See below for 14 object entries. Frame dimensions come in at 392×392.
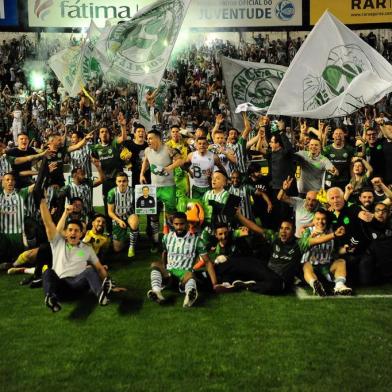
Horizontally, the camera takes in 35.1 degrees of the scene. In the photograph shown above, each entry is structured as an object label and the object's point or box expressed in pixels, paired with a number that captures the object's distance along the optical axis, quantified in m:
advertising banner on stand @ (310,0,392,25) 26.36
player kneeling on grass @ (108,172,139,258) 9.67
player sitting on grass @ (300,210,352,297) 7.36
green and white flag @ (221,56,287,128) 13.05
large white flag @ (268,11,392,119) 9.74
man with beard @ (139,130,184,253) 9.57
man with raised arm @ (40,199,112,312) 6.93
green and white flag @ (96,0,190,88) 10.62
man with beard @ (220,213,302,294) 7.38
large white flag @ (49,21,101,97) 14.44
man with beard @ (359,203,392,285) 7.62
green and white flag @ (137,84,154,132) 14.61
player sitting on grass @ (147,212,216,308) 7.25
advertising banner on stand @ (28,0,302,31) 26.34
